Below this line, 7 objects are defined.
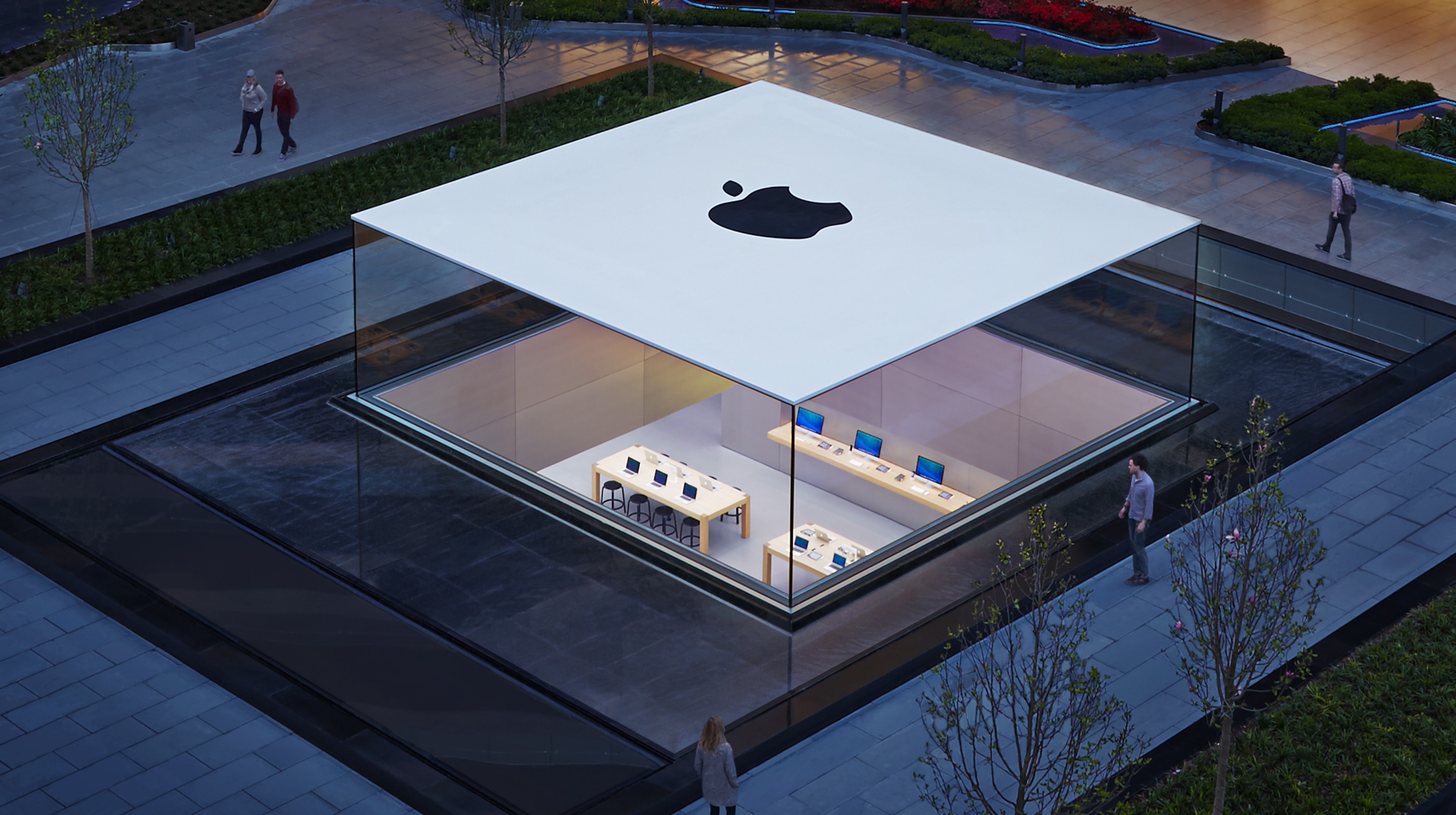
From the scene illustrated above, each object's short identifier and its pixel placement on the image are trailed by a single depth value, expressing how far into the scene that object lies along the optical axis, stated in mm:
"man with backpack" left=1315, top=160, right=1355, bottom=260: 23109
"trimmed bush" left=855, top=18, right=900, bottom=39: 31641
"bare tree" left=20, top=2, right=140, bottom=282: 22469
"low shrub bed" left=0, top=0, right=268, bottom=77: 30641
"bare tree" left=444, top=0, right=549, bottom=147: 27000
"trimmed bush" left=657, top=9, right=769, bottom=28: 31953
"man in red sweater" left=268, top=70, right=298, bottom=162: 26094
